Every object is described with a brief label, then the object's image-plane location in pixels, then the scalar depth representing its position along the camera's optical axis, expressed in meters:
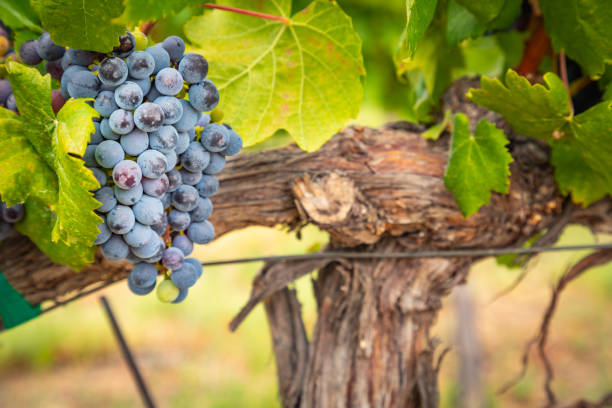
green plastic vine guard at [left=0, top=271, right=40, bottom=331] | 0.81
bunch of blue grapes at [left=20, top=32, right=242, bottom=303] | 0.51
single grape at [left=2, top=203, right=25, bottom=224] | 0.70
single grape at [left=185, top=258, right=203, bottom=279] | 0.60
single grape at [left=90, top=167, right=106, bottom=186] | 0.52
